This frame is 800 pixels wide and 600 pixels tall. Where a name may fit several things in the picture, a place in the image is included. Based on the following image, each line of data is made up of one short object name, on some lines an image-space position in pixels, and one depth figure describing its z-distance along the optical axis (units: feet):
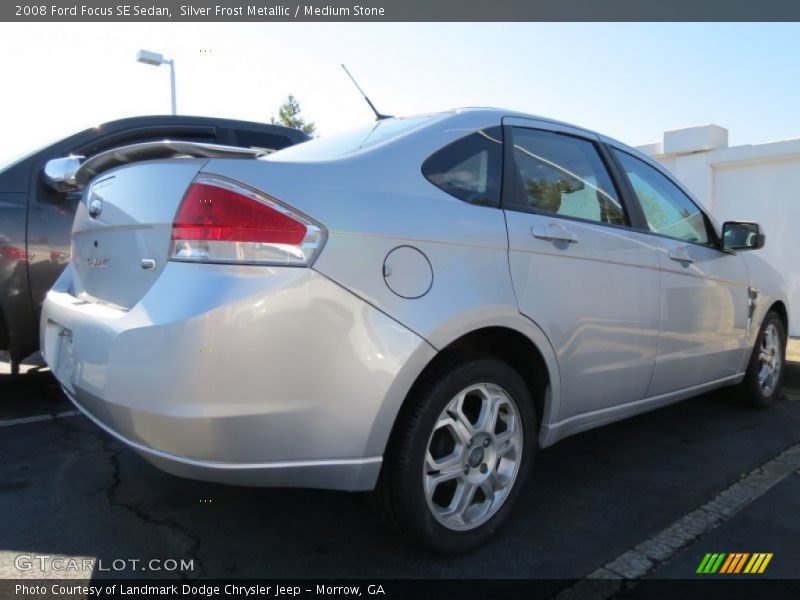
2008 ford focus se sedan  6.27
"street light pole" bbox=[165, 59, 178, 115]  41.16
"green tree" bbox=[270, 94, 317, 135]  77.56
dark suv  12.50
